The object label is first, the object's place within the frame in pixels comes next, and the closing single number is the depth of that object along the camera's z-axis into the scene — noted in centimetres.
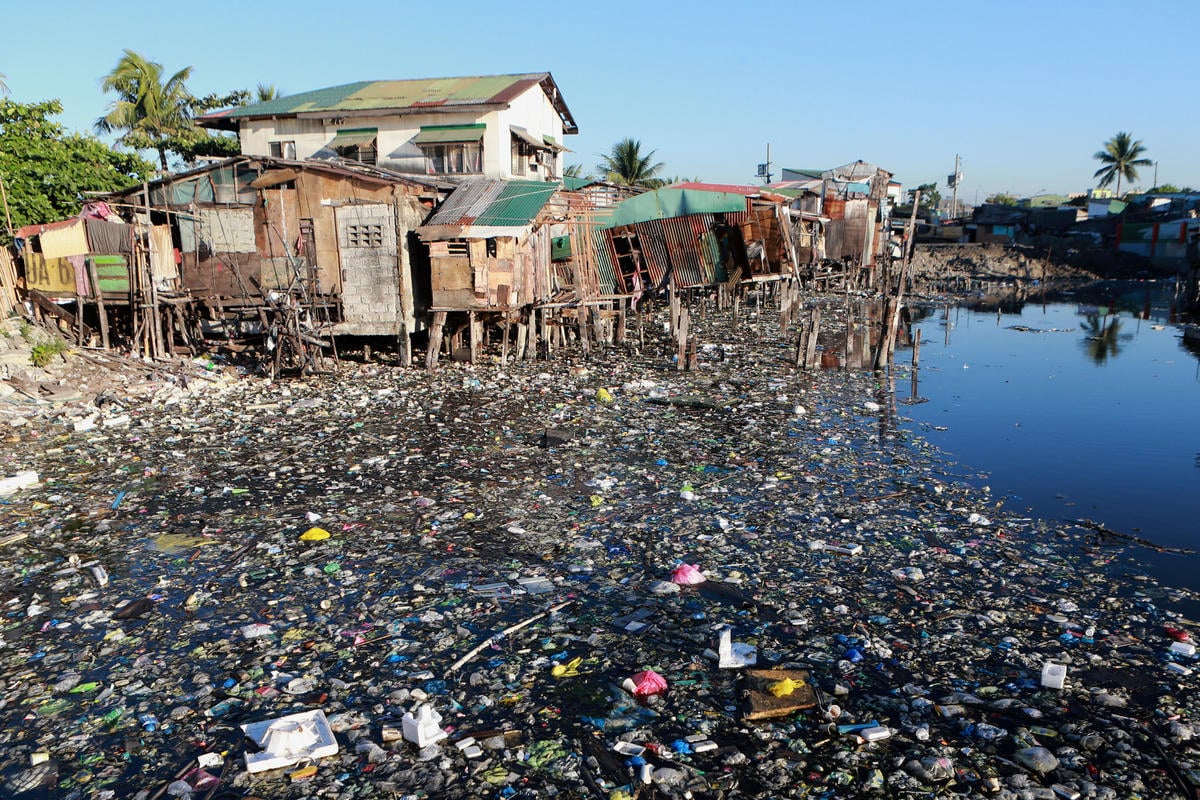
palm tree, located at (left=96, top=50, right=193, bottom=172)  2756
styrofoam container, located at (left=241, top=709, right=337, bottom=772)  380
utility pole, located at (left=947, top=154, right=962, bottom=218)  6022
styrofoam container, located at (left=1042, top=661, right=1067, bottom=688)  442
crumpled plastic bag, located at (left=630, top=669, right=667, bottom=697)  441
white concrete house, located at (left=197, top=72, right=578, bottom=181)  2039
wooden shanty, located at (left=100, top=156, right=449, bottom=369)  1439
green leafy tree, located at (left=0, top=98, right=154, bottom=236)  1645
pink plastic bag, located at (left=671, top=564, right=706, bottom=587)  581
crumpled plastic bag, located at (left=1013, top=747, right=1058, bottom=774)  376
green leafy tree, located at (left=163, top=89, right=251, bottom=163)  2575
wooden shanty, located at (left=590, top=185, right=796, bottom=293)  2272
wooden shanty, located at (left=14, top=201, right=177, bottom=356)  1403
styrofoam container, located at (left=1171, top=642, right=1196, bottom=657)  477
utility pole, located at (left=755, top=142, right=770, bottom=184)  4769
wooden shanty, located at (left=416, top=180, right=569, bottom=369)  1434
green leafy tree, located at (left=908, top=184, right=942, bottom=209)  6794
